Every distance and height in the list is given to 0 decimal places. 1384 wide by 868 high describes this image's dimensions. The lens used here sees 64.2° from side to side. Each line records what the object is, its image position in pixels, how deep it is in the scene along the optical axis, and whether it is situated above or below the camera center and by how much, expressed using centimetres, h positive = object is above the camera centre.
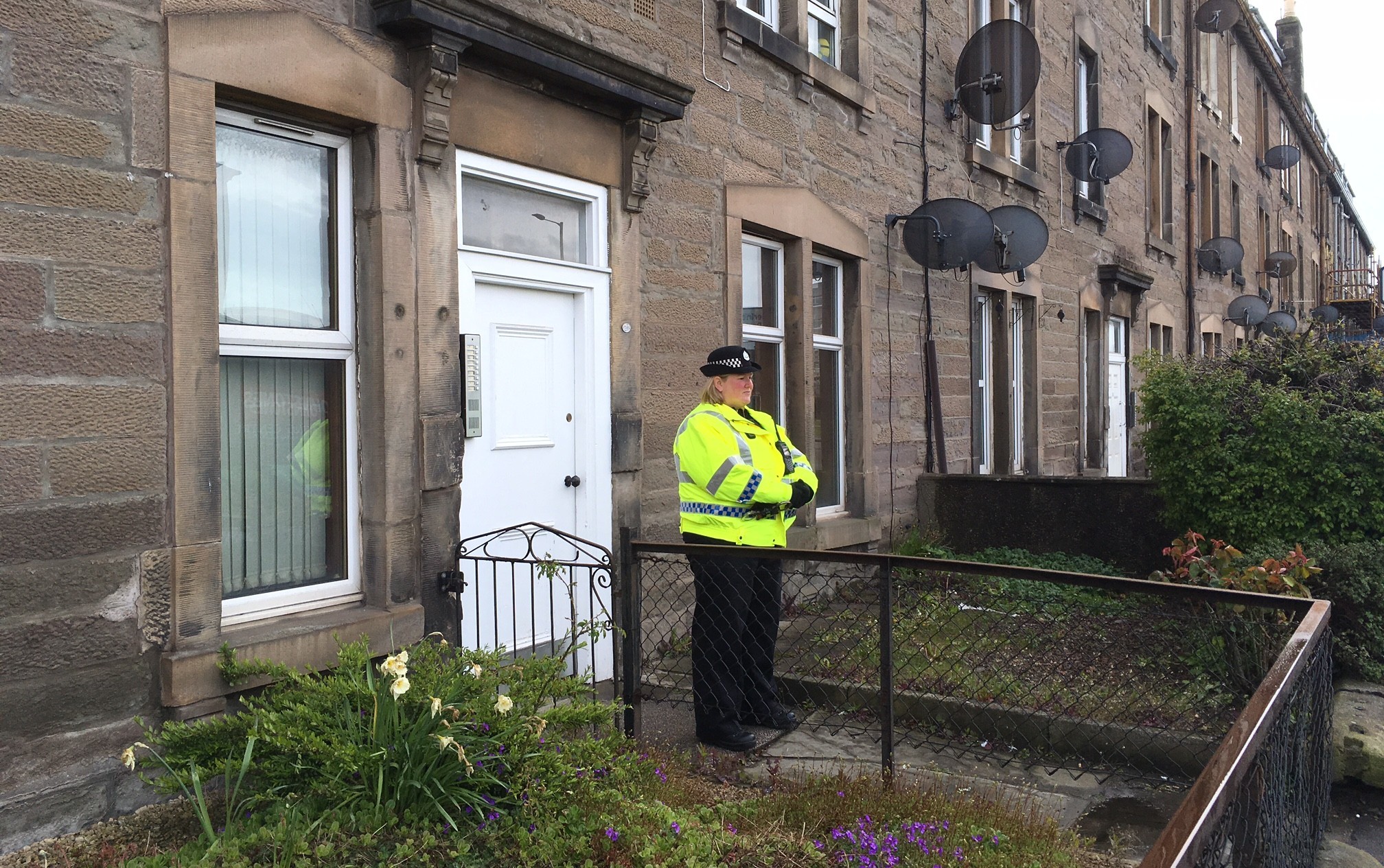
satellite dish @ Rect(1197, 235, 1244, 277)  1797 +281
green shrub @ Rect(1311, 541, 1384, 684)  539 -90
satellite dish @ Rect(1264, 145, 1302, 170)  2400 +590
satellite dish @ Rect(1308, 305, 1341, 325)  2439 +259
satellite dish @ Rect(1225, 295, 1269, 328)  1978 +206
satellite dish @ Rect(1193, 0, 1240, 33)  1648 +621
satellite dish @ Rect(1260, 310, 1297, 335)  1871 +206
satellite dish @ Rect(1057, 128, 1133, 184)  1211 +300
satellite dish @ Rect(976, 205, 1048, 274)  1000 +172
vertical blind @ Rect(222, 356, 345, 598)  431 -15
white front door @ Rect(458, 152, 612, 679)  520 +25
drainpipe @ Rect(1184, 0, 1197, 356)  1767 +418
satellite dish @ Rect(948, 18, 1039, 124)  970 +316
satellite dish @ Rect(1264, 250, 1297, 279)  2378 +352
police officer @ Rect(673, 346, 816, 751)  477 -44
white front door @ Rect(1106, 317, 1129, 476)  1449 +40
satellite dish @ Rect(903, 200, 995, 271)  898 +159
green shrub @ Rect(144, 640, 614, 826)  320 -92
